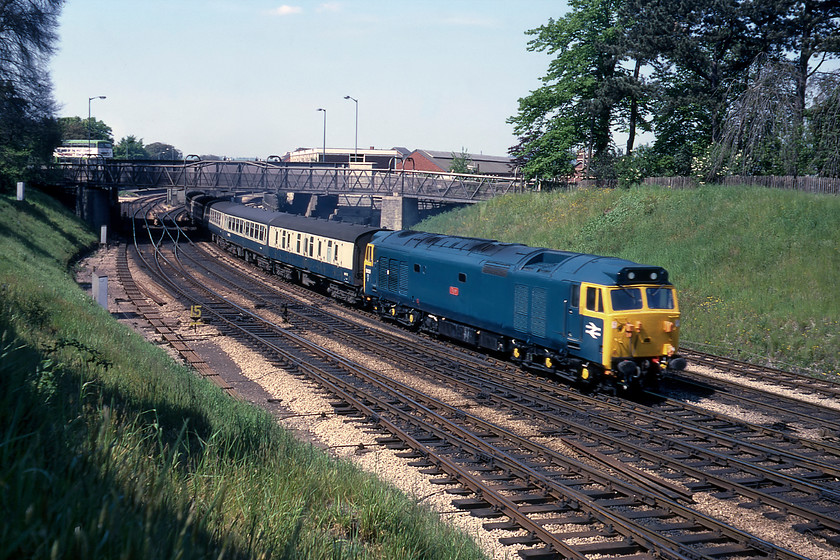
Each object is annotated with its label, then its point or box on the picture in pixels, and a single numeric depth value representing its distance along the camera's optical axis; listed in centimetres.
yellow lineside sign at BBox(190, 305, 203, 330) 2502
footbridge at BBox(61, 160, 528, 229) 5409
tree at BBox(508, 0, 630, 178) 4456
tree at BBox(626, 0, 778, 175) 3619
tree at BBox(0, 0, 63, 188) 3953
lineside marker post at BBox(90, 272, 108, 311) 2550
